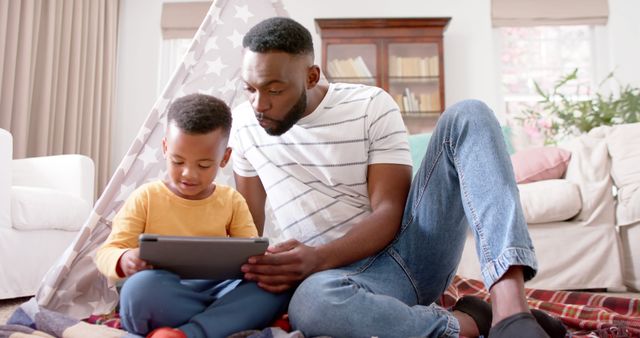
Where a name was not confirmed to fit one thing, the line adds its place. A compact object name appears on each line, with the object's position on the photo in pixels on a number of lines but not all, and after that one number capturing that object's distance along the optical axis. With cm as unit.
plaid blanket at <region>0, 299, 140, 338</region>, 93
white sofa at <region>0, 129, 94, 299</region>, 180
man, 86
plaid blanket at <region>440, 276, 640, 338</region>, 109
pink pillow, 242
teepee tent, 128
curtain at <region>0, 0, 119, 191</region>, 297
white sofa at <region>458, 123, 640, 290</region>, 217
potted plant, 307
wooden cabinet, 382
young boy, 91
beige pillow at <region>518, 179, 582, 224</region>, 220
